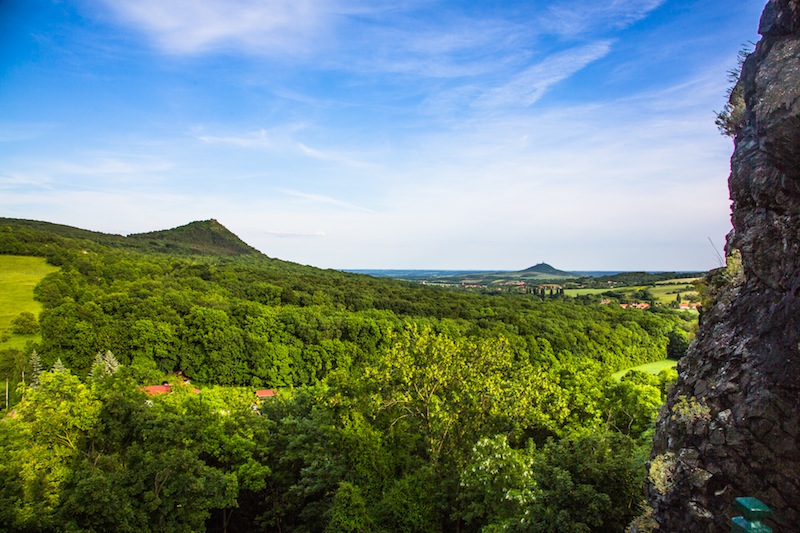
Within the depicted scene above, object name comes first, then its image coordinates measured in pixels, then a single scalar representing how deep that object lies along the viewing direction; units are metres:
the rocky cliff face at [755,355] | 5.16
